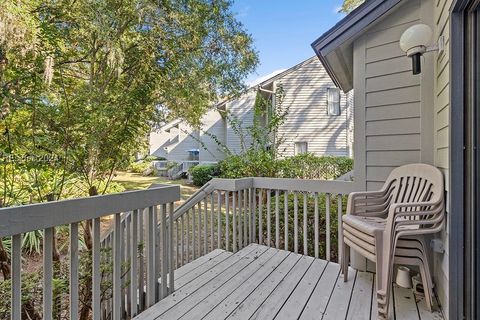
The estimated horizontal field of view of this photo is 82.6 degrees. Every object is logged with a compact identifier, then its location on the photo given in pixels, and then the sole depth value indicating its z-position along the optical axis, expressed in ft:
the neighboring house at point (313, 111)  38.96
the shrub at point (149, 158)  16.88
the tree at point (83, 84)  11.68
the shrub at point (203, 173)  39.01
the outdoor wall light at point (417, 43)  7.21
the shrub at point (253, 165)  16.65
